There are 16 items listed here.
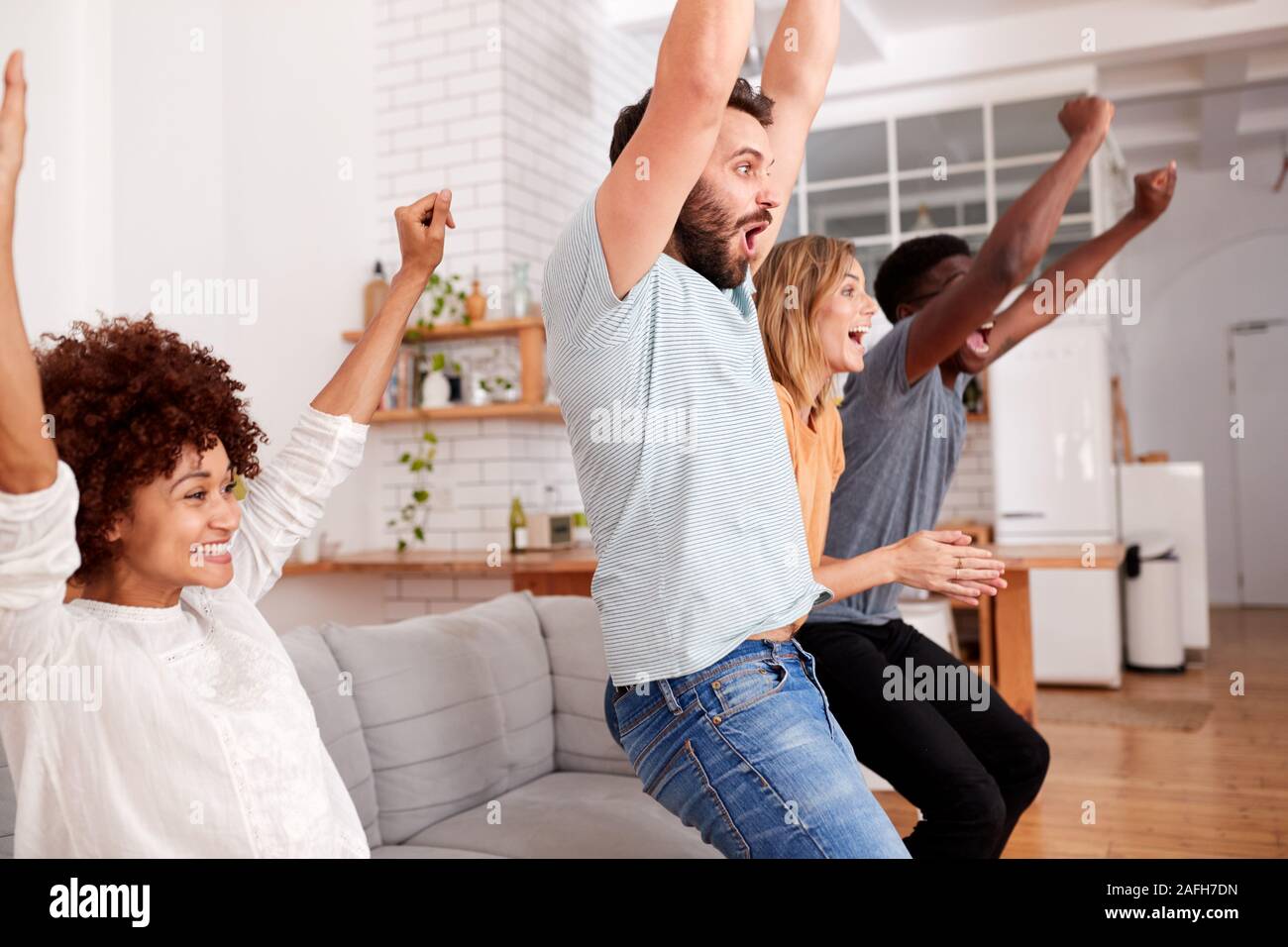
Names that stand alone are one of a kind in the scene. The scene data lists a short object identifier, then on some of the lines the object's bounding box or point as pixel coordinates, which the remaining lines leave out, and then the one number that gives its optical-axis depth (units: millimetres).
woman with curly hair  940
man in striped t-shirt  1071
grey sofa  1941
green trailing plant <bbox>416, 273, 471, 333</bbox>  4652
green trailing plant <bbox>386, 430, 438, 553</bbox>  4806
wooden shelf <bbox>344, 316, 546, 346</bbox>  4539
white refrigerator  5359
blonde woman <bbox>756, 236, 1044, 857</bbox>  1632
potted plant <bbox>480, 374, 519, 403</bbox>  4684
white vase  4668
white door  8305
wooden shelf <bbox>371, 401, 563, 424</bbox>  4477
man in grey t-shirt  1654
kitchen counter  3939
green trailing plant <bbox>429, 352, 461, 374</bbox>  4652
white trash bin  5609
